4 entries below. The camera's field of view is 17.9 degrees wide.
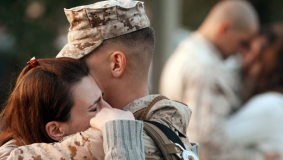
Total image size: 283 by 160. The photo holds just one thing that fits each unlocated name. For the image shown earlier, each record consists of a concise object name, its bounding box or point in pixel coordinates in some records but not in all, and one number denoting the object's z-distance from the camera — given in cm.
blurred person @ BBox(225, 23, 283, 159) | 997
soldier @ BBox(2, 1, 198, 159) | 470
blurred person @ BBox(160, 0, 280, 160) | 947
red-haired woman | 430
